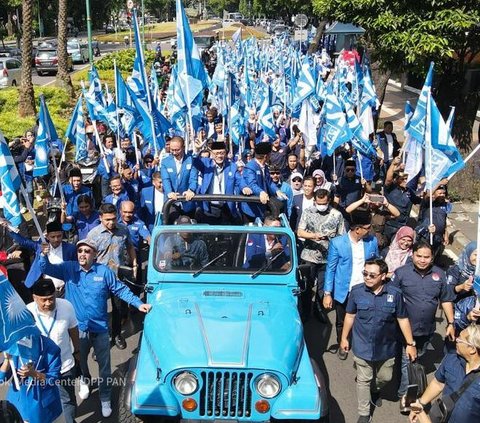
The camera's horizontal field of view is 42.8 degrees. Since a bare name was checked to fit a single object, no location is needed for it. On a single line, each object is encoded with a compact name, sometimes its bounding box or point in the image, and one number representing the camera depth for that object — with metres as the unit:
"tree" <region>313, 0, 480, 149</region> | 10.53
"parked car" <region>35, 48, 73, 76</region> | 34.38
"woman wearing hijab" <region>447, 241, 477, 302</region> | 5.96
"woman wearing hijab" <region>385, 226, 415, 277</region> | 6.59
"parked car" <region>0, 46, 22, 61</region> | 37.33
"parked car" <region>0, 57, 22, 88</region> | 26.45
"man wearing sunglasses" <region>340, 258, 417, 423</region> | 5.36
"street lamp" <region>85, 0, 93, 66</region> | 23.43
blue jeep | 4.50
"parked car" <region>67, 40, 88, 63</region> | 39.81
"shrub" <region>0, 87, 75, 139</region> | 16.91
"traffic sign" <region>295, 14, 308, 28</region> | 30.16
